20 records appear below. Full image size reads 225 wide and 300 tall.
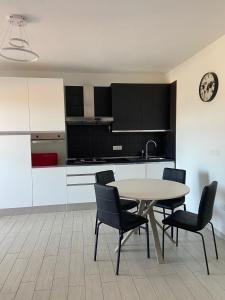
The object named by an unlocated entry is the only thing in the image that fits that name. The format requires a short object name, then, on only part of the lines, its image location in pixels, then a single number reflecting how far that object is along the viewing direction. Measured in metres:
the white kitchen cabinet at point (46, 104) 3.91
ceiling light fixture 2.34
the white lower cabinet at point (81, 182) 4.05
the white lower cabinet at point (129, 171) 4.16
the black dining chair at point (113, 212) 2.22
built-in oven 4.04
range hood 4.17
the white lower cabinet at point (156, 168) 4.25
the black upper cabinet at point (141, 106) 4.32
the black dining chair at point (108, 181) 3.05
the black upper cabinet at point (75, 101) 4.25
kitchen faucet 4.75
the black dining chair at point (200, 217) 2.16
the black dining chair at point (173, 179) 2.98
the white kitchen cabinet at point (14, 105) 3.80
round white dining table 2.36
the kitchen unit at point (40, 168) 3.83
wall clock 3.01
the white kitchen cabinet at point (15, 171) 3.81
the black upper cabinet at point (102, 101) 4.42
